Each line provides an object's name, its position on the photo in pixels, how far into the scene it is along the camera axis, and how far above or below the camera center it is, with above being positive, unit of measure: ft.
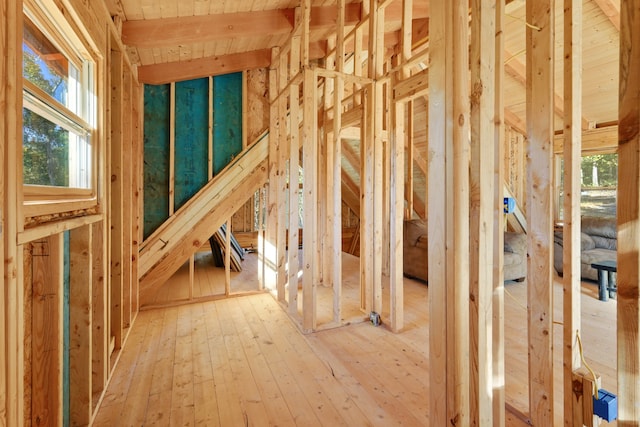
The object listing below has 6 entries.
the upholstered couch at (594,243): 14.46 -1.64
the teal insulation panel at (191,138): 12.42 +3.02
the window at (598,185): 18.61 +1.61
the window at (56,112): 4.48 +1.70
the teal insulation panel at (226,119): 12.89 +3.96
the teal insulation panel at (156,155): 12.05 +2.27
